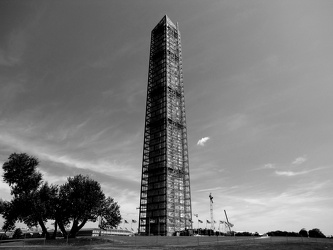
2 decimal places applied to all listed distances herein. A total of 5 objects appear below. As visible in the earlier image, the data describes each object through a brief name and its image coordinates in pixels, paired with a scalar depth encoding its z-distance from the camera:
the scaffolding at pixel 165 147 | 121.88
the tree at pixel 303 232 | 88.56
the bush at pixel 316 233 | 87.44
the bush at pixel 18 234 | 102.43
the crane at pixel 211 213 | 119.41
